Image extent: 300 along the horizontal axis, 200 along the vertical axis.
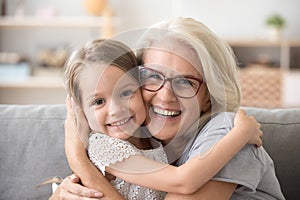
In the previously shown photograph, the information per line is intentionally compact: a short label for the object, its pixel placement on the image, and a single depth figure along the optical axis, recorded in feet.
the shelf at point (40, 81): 16.12
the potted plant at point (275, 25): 16.14
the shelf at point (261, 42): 16.11
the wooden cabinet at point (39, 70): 16.16
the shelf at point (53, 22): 16.21
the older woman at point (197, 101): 4.52
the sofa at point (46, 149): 5.79
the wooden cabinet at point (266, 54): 17.12
